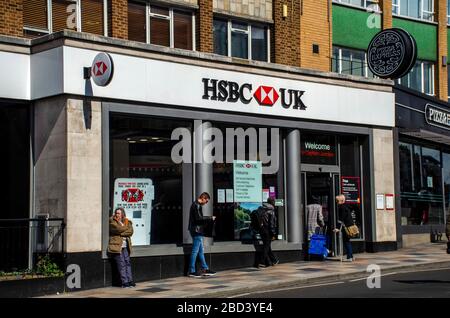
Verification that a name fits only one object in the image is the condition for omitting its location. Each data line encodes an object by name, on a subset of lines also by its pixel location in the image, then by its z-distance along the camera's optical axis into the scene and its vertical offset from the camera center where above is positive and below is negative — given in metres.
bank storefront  16.91 +1.59
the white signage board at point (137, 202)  18.08 +0.29
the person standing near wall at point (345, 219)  20.30 -0.18
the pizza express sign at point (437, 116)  26.70 +3.16
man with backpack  19.45 -0.41
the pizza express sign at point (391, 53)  24.45 +4.81
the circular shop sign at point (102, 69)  16.69 +2.99
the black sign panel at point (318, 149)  21.83 +1.71
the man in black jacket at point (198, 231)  18.00 -0.37
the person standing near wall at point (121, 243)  16.77 -0.58
